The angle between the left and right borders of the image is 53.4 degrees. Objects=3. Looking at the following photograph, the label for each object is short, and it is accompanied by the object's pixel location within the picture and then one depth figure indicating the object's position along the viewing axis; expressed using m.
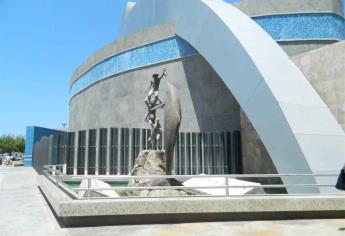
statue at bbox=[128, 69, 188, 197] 10.95
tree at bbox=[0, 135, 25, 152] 94.79
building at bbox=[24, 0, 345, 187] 12.87
